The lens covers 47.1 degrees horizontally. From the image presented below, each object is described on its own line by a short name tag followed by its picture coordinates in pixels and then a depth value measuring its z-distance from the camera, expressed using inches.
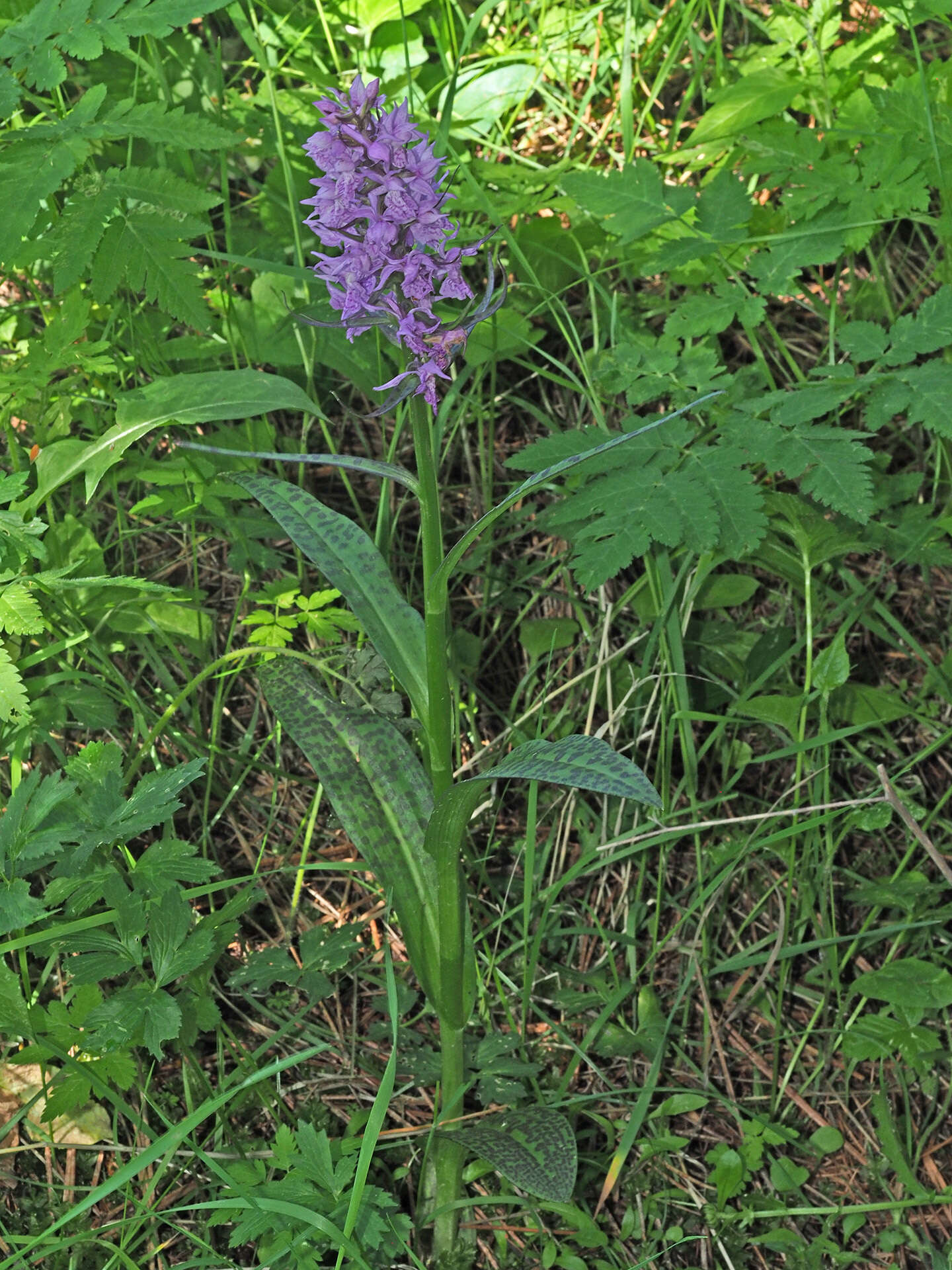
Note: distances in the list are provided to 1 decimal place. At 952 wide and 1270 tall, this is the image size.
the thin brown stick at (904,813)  72.4
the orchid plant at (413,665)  60.0
